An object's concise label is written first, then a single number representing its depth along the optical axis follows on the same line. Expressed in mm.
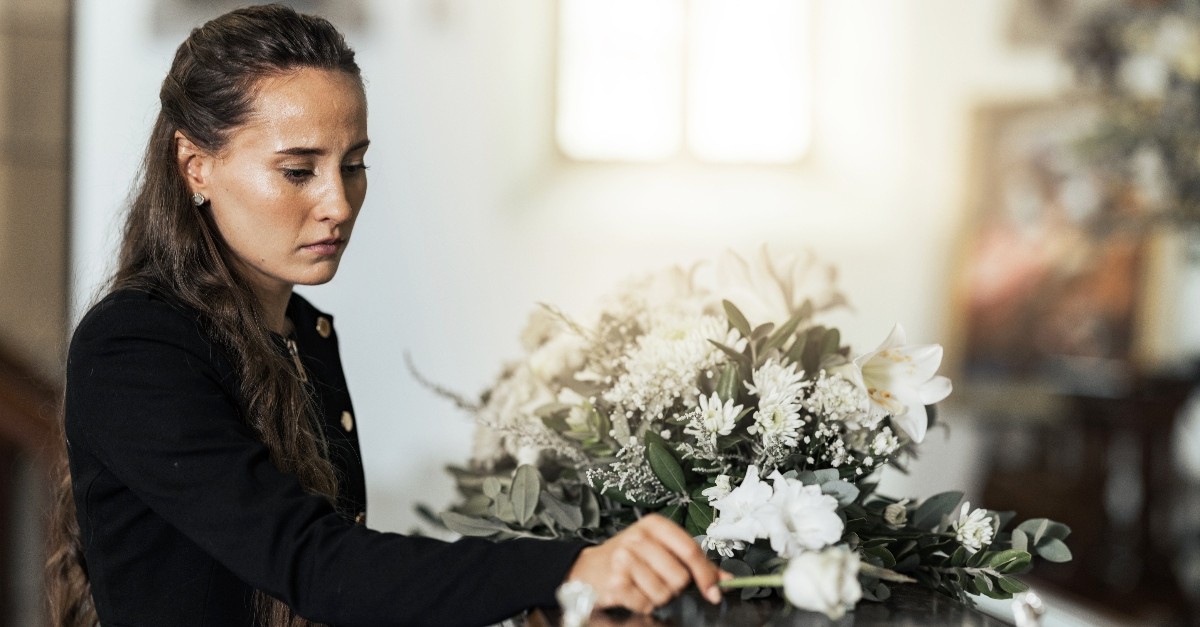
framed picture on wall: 4398
